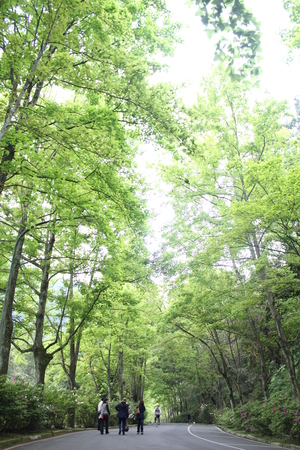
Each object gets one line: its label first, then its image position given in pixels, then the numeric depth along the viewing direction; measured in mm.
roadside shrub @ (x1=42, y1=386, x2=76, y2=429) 11609
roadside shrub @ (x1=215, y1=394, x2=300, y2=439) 9898
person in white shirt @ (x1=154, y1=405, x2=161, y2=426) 25797
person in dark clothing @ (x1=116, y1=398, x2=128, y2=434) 13734
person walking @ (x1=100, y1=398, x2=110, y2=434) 13547
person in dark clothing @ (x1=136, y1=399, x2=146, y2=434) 14858
